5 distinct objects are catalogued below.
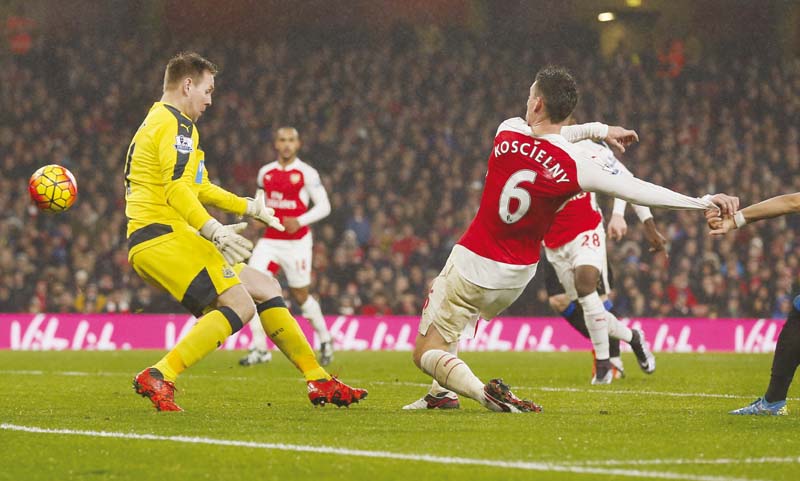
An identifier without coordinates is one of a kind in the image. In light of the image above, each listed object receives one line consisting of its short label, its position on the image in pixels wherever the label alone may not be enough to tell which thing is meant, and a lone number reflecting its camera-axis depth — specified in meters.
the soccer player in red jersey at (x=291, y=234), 26.61
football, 17.11
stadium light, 56.95
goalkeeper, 14.00
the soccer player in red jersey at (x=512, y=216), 13.44
